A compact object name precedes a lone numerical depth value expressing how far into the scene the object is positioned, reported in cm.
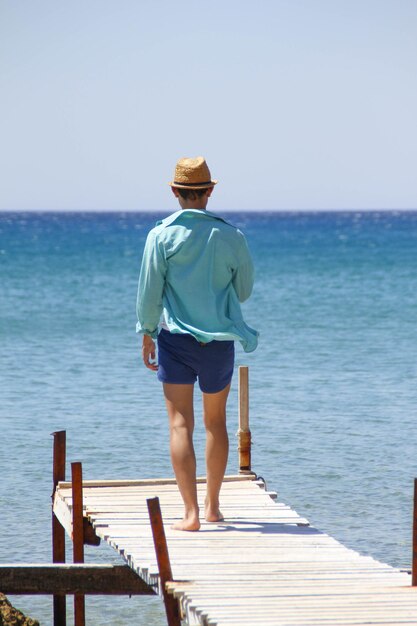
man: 1405
